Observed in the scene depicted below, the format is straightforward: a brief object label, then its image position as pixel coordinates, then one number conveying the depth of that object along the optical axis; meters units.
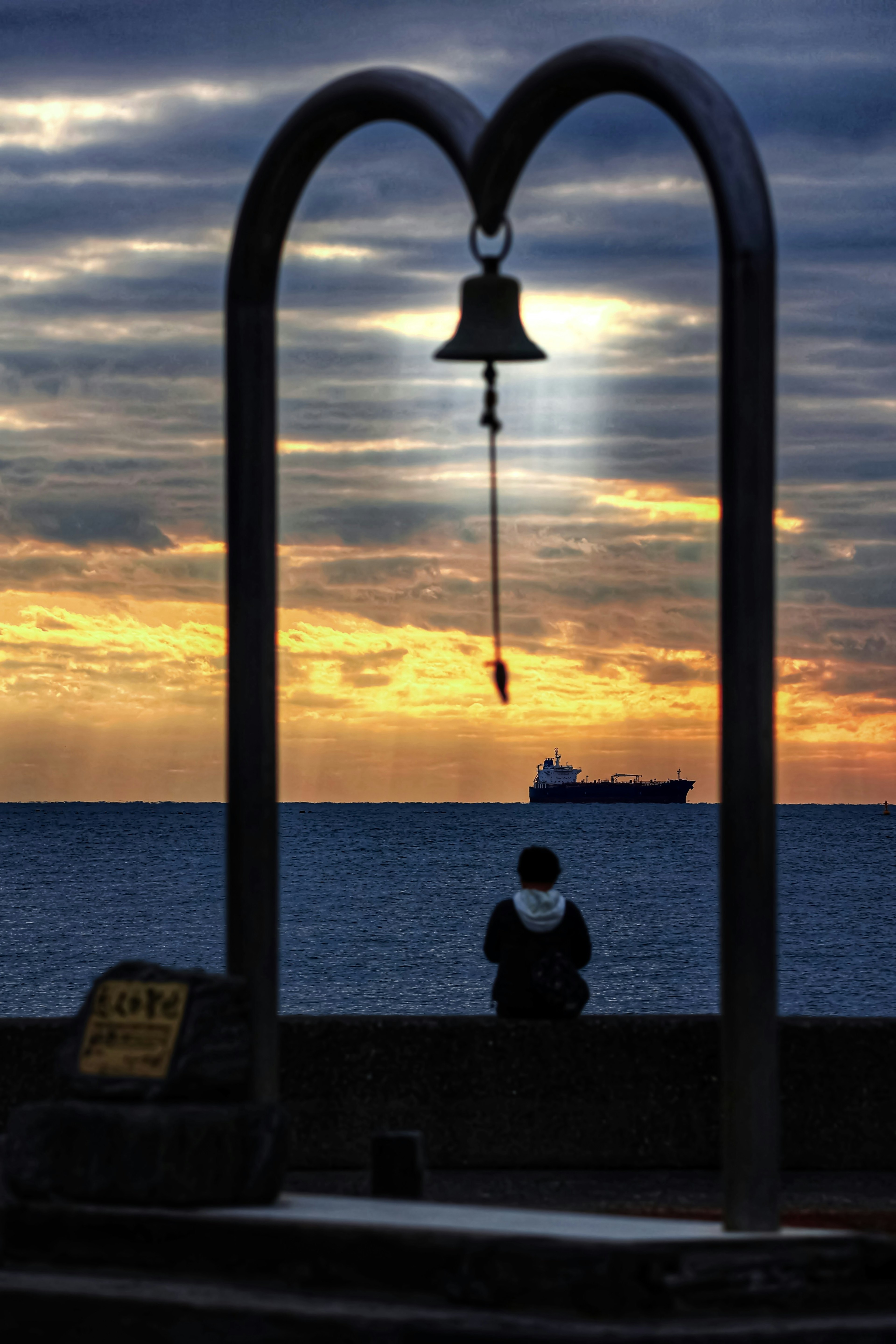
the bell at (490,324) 15.95
